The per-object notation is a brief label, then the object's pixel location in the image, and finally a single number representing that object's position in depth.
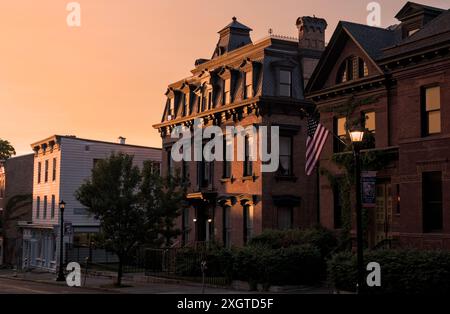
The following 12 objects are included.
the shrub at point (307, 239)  33.66
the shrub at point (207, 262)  33.63
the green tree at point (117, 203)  35.59
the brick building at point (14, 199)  66.56
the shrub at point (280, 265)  30.78
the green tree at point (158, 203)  36.12
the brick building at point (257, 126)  40.19
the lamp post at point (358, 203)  20.03
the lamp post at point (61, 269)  43.31
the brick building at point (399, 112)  27.58
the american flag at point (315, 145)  30.89
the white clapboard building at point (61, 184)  56.50
